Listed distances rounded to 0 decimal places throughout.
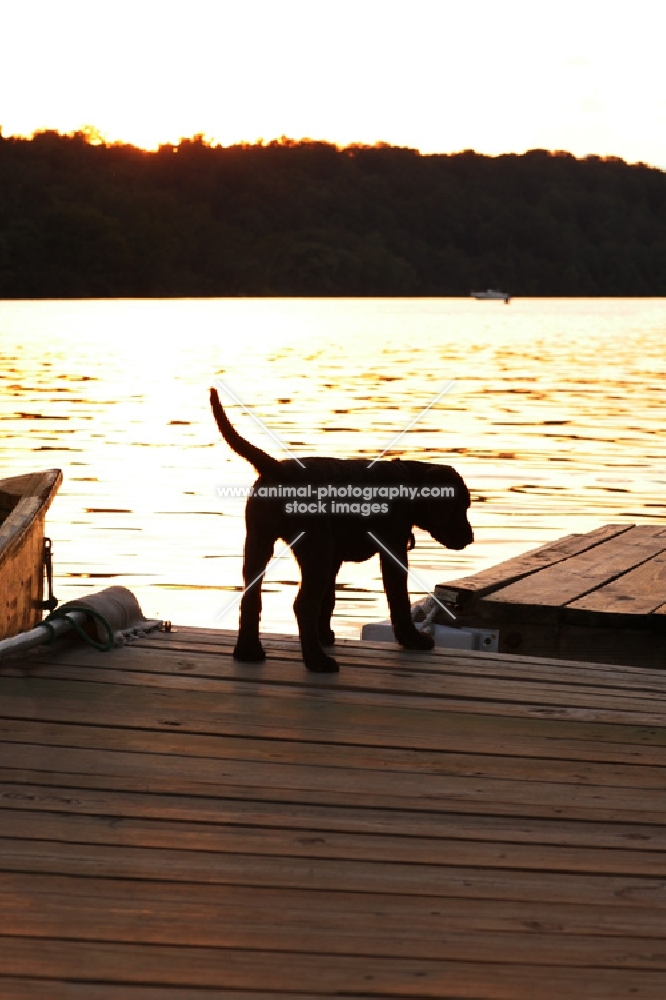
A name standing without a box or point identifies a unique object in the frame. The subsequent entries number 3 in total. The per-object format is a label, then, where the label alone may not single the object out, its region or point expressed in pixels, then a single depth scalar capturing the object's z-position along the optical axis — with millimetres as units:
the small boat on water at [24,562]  5680
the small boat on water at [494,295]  145388
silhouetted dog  4871
